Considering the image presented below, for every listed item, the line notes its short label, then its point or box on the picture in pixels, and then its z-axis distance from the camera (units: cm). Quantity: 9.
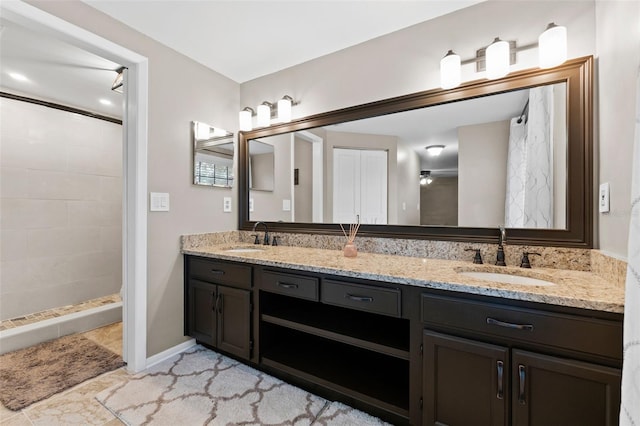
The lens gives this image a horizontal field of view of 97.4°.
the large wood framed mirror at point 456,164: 146
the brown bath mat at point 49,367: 167
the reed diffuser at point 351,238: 186
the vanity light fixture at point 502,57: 139
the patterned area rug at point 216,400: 147
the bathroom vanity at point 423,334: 100
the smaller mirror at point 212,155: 232
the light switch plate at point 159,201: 201
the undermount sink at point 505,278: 139
